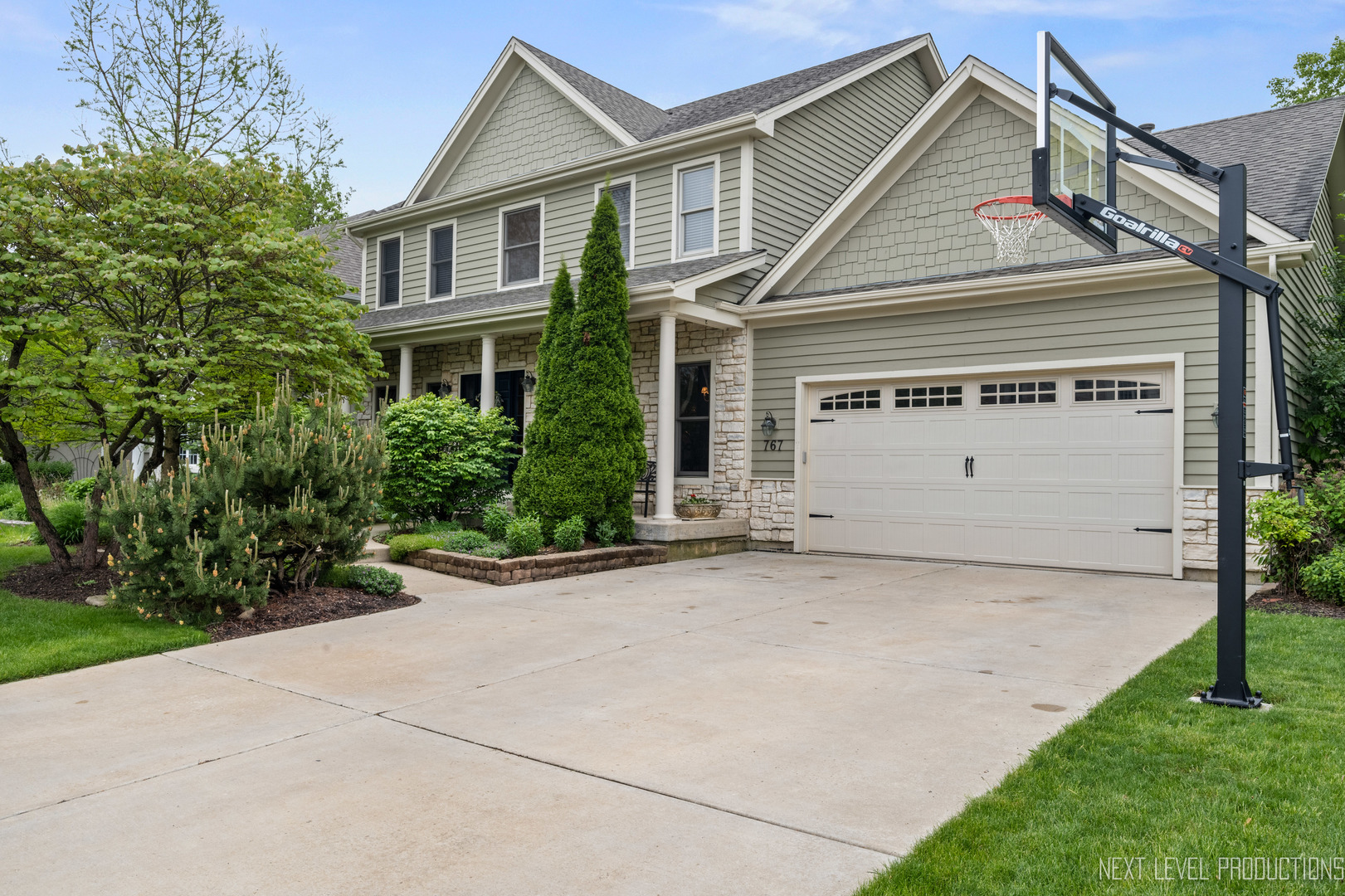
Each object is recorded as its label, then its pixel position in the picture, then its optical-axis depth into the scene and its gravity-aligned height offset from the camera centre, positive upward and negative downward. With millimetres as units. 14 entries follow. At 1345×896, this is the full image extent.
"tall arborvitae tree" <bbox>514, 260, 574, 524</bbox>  10898 +843
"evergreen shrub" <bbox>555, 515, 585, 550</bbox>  10336 -746
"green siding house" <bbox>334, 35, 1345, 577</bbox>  9539 +2097
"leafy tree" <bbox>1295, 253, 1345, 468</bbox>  10109 +906
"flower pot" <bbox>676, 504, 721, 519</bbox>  12336 -526
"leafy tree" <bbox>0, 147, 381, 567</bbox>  7652 +1539
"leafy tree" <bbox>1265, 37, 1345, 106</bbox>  21547 +10026
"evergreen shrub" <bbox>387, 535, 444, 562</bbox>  10312 -878
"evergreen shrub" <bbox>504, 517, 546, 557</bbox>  9945 -762
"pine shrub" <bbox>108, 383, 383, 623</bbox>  6547 -376
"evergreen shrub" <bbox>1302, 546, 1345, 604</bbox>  7305 -770
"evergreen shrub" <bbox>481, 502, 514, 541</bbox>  10656 -613
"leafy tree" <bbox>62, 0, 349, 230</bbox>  18688 +8541
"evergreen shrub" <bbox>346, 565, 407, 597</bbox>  8094 -1024
